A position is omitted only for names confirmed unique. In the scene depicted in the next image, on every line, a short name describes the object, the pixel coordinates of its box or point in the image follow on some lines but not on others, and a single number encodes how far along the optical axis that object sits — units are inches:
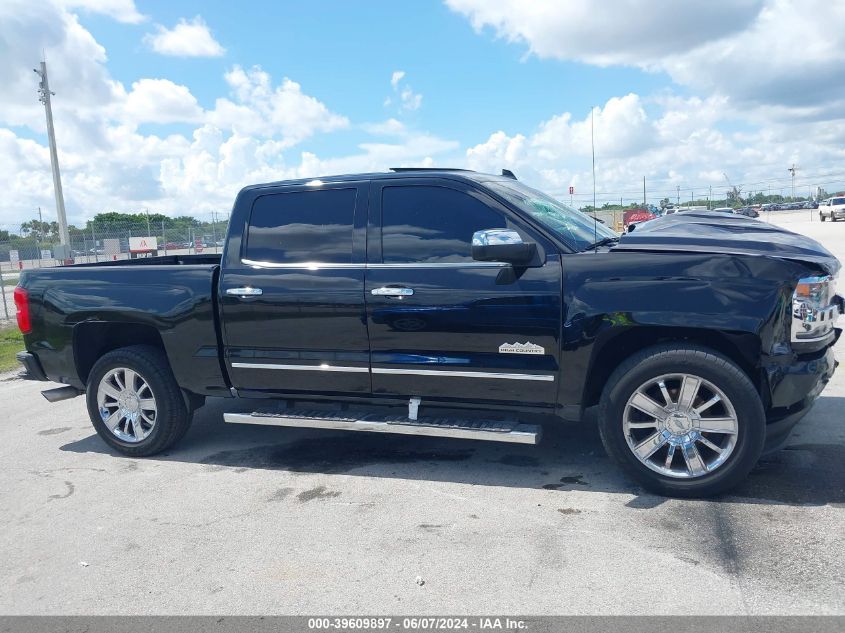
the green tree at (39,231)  1019.1
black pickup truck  159.2
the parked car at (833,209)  1736.0
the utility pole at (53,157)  1022.4
